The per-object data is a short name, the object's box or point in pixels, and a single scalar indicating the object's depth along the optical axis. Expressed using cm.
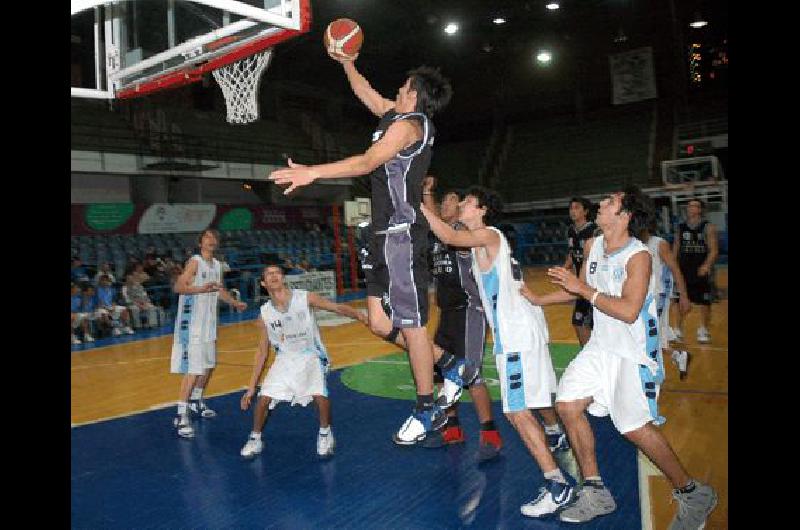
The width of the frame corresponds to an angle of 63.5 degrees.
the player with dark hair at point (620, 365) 329
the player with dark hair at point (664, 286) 659
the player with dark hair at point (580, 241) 651
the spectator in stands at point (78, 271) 1341
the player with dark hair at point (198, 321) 591
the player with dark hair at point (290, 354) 492
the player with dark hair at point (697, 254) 862
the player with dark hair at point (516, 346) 362
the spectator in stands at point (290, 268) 1666
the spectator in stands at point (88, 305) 1230
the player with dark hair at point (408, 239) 397
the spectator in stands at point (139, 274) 1378
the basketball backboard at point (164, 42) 545
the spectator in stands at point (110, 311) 1270
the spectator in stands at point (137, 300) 1339
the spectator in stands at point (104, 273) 1313
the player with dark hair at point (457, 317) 477
